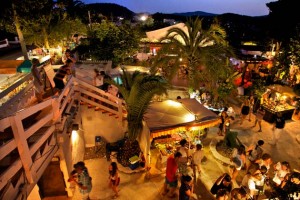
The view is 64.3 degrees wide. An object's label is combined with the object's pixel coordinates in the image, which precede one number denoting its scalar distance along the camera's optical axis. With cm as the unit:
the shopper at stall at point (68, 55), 998
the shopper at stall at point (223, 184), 738
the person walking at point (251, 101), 1379
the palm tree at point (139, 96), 945
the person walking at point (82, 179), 728
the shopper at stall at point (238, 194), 659
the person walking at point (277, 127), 1140
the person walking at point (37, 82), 746
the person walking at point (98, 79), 1150
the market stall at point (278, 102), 1341
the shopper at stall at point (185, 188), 714
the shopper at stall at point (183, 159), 848
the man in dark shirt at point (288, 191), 387
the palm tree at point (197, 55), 1233
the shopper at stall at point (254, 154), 905
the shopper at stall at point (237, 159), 851
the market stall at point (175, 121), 905
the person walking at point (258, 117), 1257
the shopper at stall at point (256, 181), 746
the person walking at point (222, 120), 1166
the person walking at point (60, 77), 853
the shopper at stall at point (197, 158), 873
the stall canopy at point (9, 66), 1153
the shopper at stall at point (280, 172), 782
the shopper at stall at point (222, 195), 661
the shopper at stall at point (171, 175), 787
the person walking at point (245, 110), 1304
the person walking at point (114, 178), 802
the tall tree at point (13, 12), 1182
